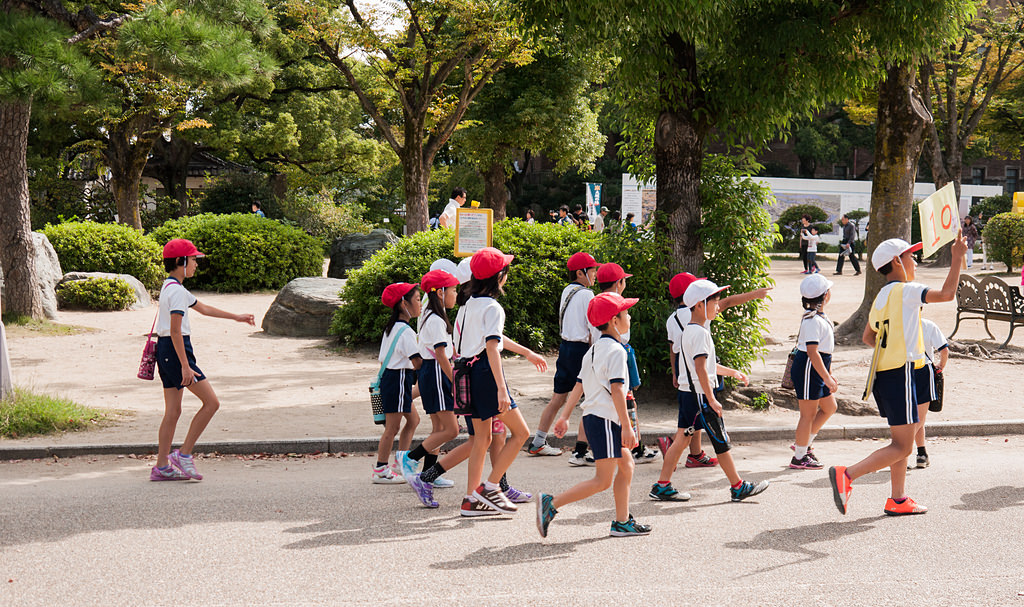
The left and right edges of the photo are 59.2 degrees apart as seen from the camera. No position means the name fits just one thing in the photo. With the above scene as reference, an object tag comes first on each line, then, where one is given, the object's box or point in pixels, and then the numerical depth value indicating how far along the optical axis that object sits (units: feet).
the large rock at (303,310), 45.68
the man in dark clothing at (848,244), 92.63
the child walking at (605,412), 15.93
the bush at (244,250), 65.98
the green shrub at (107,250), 59.82
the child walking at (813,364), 21.29
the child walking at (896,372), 17.74
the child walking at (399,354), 20.35
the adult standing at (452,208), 43.60
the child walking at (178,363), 20.25
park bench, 43.27
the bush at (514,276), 39.99
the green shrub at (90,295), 53.93
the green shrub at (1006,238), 80.59
